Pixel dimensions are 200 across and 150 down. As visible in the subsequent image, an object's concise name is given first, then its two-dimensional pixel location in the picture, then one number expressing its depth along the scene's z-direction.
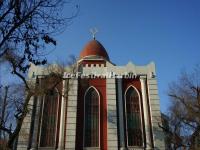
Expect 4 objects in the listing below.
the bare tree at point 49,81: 18.82
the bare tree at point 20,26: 7.66
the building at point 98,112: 22.25
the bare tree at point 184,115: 20.97
